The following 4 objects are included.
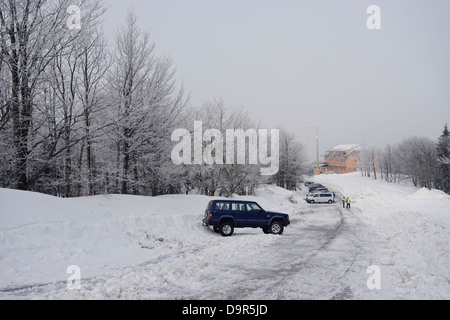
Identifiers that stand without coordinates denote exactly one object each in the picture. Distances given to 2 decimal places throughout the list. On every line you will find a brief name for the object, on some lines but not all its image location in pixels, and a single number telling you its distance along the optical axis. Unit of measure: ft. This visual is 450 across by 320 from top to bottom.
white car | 145.48
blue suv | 51.06
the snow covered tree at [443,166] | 212.64
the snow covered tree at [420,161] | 236.84
